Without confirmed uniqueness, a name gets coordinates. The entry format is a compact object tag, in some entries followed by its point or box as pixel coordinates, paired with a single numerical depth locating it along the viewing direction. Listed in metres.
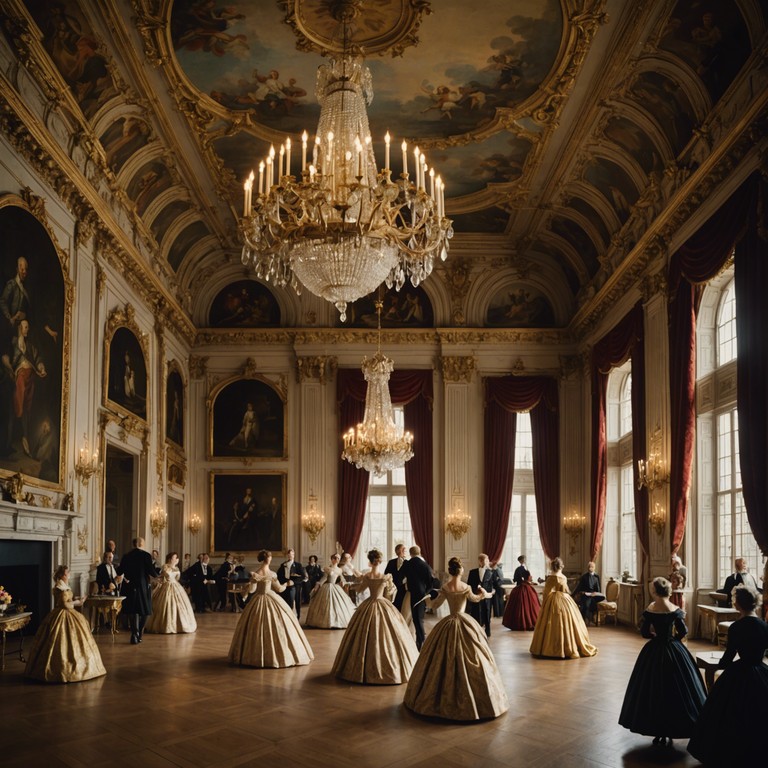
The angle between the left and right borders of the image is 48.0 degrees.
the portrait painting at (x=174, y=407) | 19.70
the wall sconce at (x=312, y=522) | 21.30
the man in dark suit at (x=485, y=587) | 14.41
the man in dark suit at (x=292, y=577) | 15.51
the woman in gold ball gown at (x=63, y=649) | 9.59
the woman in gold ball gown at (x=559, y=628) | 12.04
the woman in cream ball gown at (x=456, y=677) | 7.96
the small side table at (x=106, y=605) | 12.77
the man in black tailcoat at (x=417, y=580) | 11.88
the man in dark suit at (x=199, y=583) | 19.28
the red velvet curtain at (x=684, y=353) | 13.01
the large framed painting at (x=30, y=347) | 10.75
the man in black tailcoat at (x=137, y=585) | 13.16
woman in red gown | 15.89
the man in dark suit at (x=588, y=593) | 16.86
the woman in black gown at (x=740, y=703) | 6.09
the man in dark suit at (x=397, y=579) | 12.13
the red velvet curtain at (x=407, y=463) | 21.44
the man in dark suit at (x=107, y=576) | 13.23
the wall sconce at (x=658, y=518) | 14.61
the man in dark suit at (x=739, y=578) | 11.94
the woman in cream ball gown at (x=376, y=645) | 9.77
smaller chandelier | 16.92
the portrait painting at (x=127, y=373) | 15.49
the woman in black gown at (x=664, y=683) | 6.92
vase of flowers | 9.94
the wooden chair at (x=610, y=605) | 16.89
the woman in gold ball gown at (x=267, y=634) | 10.89
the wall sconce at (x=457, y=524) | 21.27
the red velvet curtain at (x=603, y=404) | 16.02
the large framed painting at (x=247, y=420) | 21.89
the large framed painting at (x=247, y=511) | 21.42
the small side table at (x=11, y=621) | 9.72
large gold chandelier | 9.42
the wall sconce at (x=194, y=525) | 21.31
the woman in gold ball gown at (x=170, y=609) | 14.77
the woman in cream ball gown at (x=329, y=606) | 16.08
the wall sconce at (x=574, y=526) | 21.11
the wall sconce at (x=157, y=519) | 17.83
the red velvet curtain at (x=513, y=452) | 21.41
